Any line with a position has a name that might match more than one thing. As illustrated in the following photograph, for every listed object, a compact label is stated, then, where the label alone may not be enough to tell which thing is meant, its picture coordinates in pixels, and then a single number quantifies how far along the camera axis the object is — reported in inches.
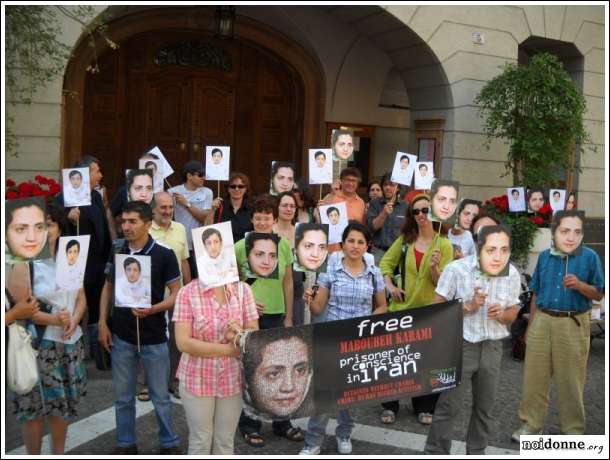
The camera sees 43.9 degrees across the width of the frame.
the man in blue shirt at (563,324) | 219.3
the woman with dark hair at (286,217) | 248.5
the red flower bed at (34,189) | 297.9
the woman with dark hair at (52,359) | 182.9
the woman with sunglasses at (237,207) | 277.7
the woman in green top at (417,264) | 234.7
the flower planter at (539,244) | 441.4
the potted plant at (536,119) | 458.0
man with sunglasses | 303.4
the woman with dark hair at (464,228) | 269.6
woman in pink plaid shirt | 173.0
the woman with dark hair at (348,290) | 216.7
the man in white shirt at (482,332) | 200.1
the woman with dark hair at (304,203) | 311.9
